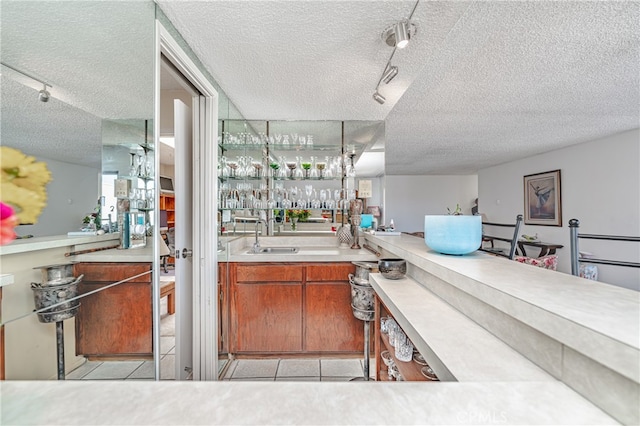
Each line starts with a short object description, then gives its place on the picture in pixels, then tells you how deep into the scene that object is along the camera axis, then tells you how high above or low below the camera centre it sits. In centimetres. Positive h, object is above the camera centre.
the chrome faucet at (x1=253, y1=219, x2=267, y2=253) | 268 -35
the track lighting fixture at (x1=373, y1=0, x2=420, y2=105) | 139 +106
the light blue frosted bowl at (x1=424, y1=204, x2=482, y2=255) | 124 -11
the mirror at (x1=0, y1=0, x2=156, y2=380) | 71 +36
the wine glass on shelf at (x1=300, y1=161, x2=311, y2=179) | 306 +59
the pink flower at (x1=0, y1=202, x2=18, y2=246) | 43 -1
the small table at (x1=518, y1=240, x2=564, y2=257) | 475 -67
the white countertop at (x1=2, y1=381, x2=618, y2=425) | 50 -41
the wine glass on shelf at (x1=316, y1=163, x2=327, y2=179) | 308 +57
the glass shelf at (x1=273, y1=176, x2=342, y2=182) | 309 +44
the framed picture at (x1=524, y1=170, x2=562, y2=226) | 498 +27
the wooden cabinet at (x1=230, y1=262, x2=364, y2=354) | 224 -88
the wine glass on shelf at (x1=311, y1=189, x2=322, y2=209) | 304 +15
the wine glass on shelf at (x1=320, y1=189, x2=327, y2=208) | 304 +20
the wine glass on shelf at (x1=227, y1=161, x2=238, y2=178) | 265 +52
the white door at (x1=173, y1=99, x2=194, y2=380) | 191 -18
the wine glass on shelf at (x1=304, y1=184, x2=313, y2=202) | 303 +30
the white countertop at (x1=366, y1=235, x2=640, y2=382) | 48 -24
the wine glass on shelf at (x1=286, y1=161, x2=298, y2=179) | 306 +60
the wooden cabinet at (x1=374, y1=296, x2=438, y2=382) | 110 -73
